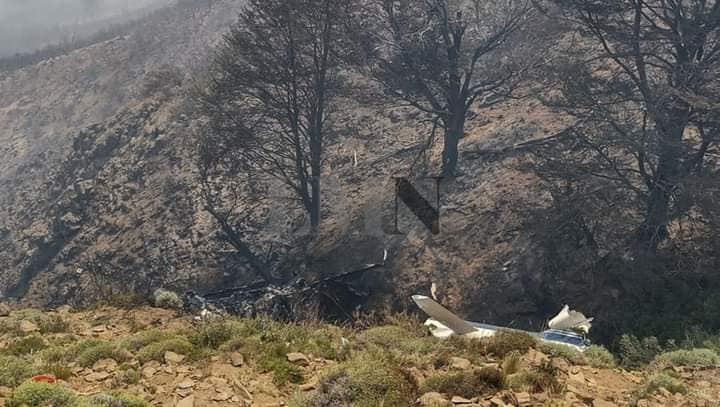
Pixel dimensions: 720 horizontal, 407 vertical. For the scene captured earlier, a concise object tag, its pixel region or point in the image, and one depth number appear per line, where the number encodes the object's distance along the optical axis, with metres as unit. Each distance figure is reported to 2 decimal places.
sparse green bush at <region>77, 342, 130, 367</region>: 7.61
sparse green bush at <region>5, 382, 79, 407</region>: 5.86
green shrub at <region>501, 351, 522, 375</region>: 6.89
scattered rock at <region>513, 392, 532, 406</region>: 6.03
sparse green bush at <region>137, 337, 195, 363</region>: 7.72
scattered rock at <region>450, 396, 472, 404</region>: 6.14
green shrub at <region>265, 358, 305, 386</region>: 6.98
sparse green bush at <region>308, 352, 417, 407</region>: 6.10
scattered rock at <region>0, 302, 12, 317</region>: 11.23
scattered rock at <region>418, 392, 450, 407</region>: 6.04
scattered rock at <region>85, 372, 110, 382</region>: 7.07
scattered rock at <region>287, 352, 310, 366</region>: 7.48
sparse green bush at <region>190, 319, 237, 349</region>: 8.33
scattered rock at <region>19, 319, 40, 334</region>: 9.45
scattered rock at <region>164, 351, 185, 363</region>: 7.64
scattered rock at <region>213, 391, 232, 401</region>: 6.36
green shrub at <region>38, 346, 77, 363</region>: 7.67
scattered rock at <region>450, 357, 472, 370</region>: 7.18
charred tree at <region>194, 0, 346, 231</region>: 17.08
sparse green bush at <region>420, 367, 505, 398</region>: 6.38
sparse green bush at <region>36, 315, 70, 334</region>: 9.59
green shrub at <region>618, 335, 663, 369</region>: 9.30
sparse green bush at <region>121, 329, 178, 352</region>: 8.17
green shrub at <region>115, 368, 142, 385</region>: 6.94
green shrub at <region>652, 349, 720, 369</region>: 7.75
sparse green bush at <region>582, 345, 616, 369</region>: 7.70
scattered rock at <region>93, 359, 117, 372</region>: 7.38
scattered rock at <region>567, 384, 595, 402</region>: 6.26
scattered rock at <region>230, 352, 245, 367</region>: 7.49
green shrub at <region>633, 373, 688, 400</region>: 6.43
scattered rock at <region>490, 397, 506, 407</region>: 6.04
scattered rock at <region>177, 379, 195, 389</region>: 6.71
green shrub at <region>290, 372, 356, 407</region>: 6.07
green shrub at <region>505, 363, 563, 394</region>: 6.42
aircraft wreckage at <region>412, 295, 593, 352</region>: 9.29
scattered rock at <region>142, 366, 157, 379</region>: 7.14
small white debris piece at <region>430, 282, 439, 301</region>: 14.55
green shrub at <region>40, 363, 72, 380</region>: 6.98
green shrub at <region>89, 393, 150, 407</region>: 5.89
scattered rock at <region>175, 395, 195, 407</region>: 6.16
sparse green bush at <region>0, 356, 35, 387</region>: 6.66
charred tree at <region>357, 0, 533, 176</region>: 17.14
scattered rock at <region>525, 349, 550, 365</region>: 7.27
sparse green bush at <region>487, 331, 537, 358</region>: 7.83
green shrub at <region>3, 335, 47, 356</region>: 8.22
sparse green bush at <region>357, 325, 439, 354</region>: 8.00
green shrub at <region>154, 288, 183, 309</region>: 12.09
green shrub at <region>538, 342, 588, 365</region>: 7.79
